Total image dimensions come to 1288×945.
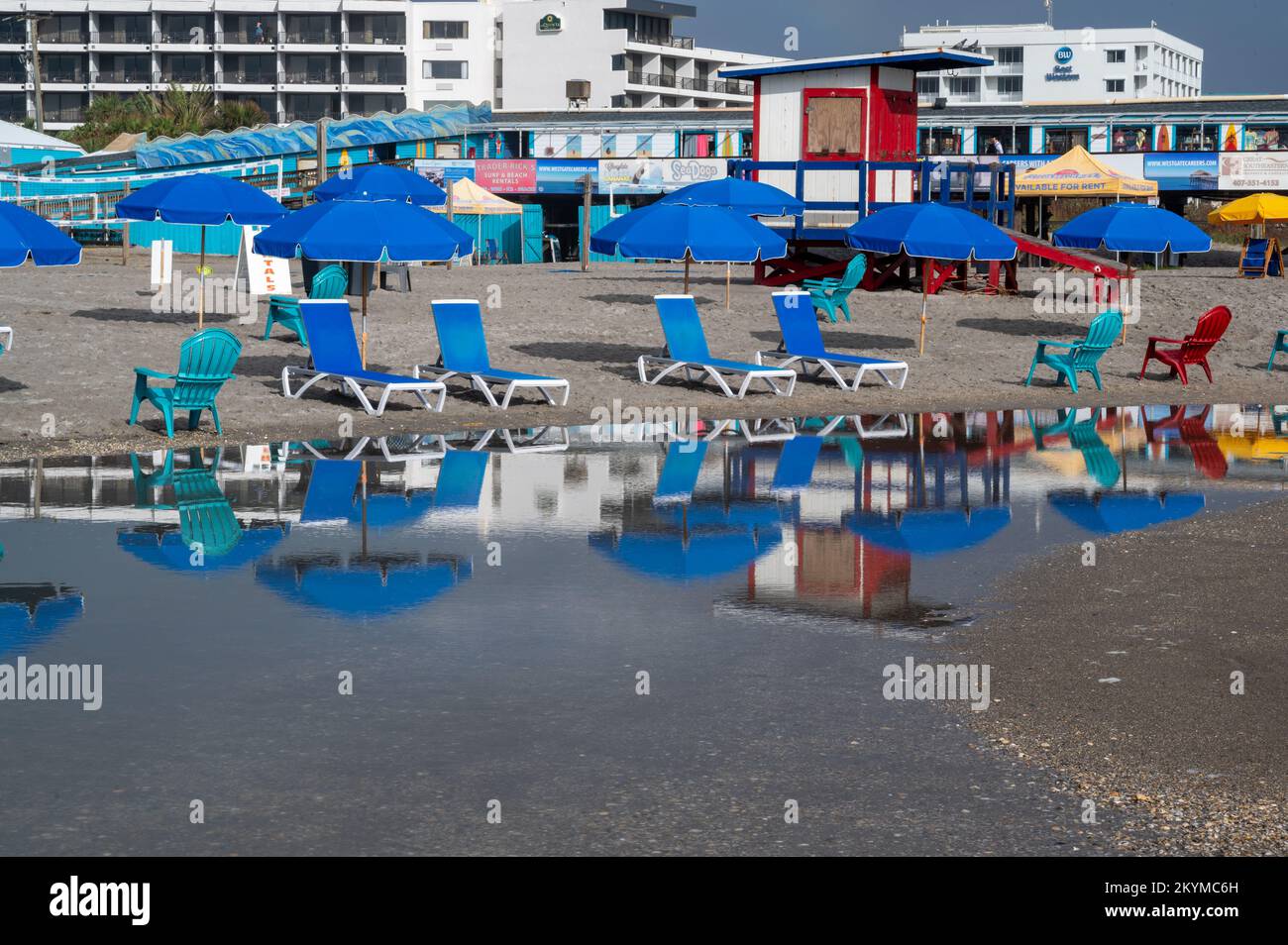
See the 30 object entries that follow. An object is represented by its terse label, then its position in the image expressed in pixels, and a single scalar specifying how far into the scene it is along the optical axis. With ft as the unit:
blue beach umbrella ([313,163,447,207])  75.72
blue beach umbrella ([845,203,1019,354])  66.18
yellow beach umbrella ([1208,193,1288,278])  120.91
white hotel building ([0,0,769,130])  317.63
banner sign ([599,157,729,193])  184.55
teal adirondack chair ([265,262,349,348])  70.03
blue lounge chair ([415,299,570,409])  60.29
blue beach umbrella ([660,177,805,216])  82.23
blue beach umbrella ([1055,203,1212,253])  73.82
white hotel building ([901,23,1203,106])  391.04
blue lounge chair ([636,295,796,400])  64.44
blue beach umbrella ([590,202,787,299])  63.52
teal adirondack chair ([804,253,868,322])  85.35
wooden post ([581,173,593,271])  109.81
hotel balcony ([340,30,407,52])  318.86
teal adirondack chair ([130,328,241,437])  48.39
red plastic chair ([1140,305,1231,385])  71.77
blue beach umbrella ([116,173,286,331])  67.26
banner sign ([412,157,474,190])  174.91
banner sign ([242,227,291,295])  80.74
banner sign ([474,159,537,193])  182.19
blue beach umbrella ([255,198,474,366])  54.49
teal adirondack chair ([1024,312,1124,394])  67.43
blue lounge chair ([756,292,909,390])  65.67
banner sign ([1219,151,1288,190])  170.50
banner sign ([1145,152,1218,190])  170.81
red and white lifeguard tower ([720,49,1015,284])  100.89
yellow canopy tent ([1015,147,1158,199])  123.65
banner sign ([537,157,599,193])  181.98
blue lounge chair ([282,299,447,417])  57.52
